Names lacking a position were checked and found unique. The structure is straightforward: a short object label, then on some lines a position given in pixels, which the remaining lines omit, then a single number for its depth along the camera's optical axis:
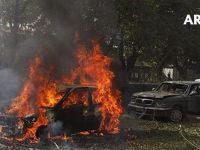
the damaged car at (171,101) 17.56
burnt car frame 12.09
